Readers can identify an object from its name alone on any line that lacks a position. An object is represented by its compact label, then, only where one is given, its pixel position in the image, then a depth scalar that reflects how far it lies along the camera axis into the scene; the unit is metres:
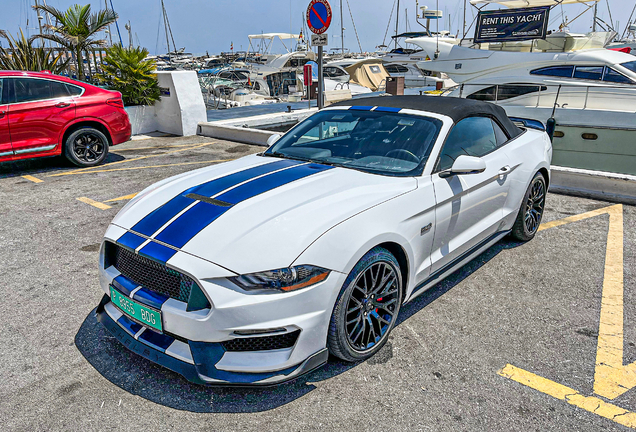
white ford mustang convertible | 2.50
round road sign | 8.15
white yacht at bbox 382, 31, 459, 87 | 27.34
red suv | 7.26
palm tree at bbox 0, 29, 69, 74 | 11.73
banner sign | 13.59
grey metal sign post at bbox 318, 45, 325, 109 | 8.58
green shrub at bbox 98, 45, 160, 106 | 10.84
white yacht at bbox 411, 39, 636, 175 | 10.73
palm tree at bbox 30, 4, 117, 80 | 12.01
